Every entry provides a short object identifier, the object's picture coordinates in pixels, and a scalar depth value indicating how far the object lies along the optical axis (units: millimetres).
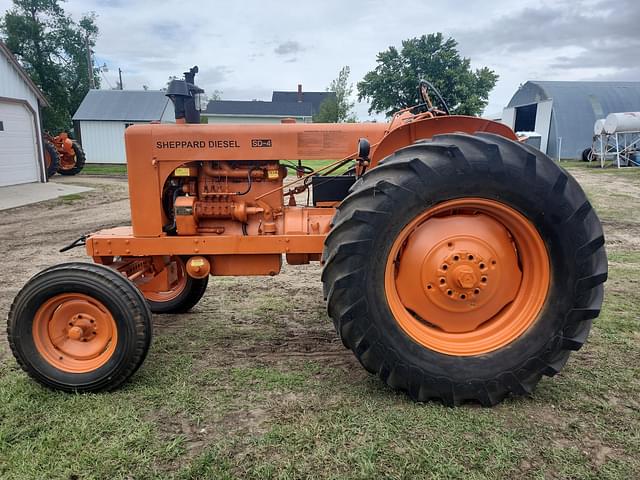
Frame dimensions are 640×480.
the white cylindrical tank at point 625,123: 21719
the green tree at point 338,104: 37062
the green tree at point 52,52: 32000
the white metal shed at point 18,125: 14867
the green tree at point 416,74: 31188
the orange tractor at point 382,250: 2600
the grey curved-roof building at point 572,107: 26984
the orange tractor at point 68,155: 19531
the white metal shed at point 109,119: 27125
